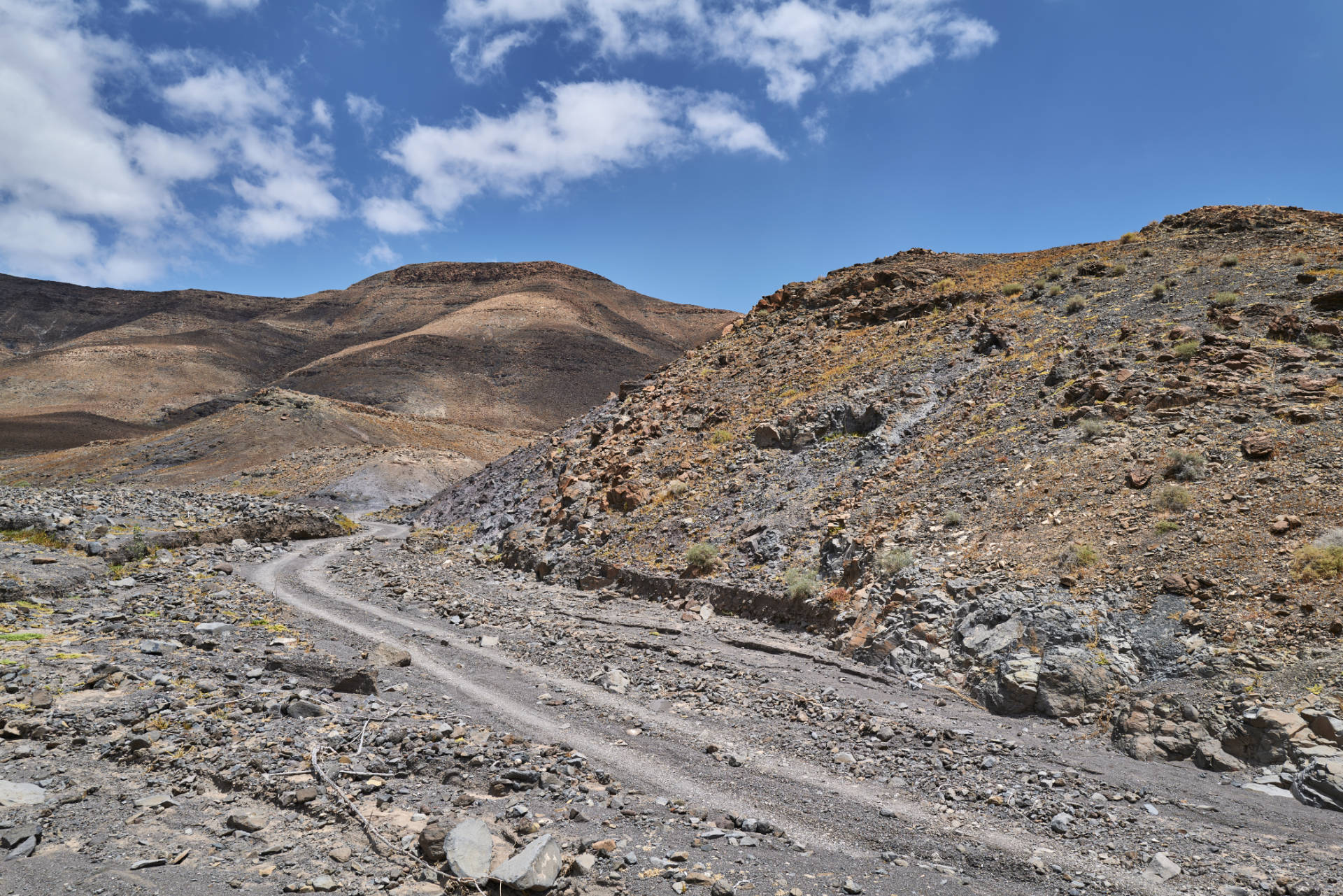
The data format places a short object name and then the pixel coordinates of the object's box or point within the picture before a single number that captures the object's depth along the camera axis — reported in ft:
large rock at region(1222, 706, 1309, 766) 23.75
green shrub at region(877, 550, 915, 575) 41.29
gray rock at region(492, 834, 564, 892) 16.62
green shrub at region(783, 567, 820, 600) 44.62
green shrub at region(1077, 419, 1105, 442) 44.86
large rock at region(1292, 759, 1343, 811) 21.52
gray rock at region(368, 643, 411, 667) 35.42
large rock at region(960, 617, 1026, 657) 32.81
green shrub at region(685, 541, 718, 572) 51.34
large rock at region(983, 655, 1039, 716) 30.07
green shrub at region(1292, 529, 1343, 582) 28.37
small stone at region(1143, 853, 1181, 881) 18.58
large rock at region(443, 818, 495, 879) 17.03
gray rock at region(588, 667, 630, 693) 33.54
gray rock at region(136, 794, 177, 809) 18.44
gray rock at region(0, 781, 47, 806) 17.53
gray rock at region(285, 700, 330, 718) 25.46
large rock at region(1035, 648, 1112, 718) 29.14
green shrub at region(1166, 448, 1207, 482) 37.22
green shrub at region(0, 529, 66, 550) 51.93
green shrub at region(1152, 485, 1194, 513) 35.50
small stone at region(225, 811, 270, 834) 18.08
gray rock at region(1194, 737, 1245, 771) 24.18
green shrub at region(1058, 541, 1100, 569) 35.14
